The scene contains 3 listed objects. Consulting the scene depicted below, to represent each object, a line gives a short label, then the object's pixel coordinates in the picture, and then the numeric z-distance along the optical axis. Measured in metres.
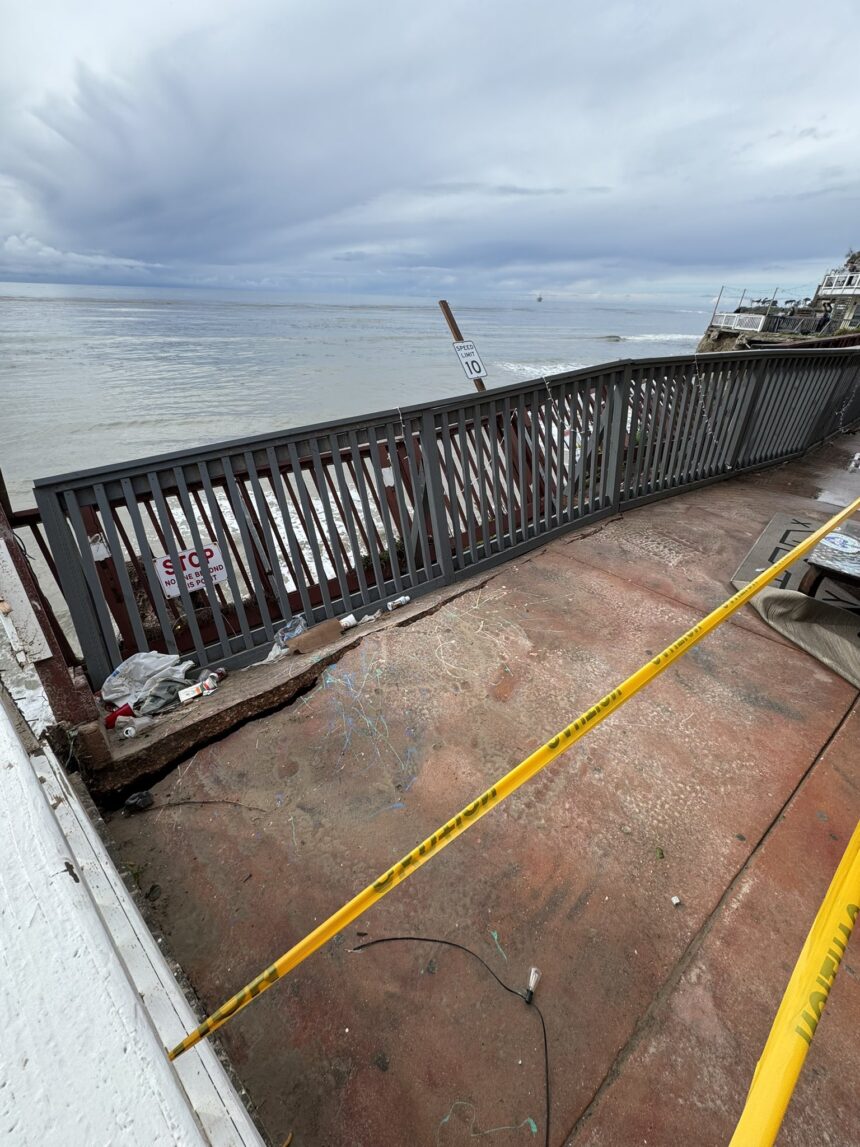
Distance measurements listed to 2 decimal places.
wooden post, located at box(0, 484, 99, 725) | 2.09
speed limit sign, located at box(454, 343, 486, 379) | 4.77
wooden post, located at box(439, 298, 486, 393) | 5.15
